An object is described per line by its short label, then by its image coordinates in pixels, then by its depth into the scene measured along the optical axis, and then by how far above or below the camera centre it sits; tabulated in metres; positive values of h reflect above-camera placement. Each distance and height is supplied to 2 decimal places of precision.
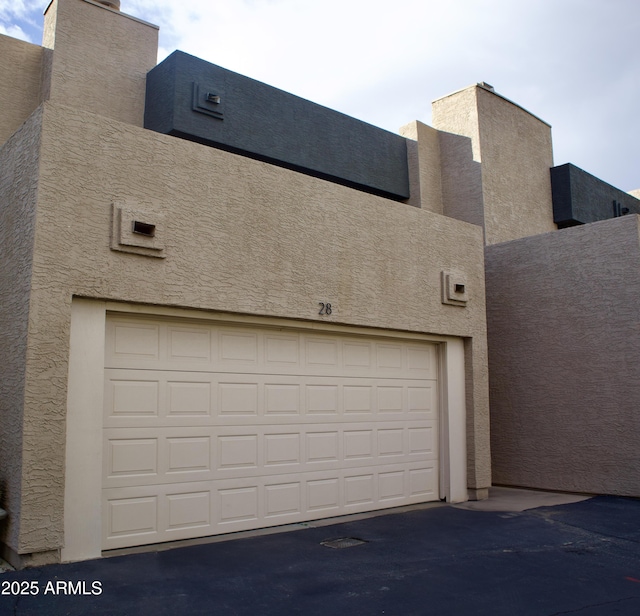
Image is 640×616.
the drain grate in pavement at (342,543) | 6.63 -1.56
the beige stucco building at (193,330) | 5.73 +0.72
